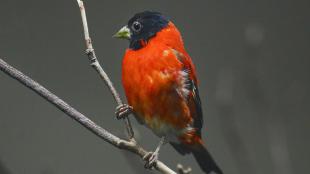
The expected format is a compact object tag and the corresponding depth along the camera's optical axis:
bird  2.34
